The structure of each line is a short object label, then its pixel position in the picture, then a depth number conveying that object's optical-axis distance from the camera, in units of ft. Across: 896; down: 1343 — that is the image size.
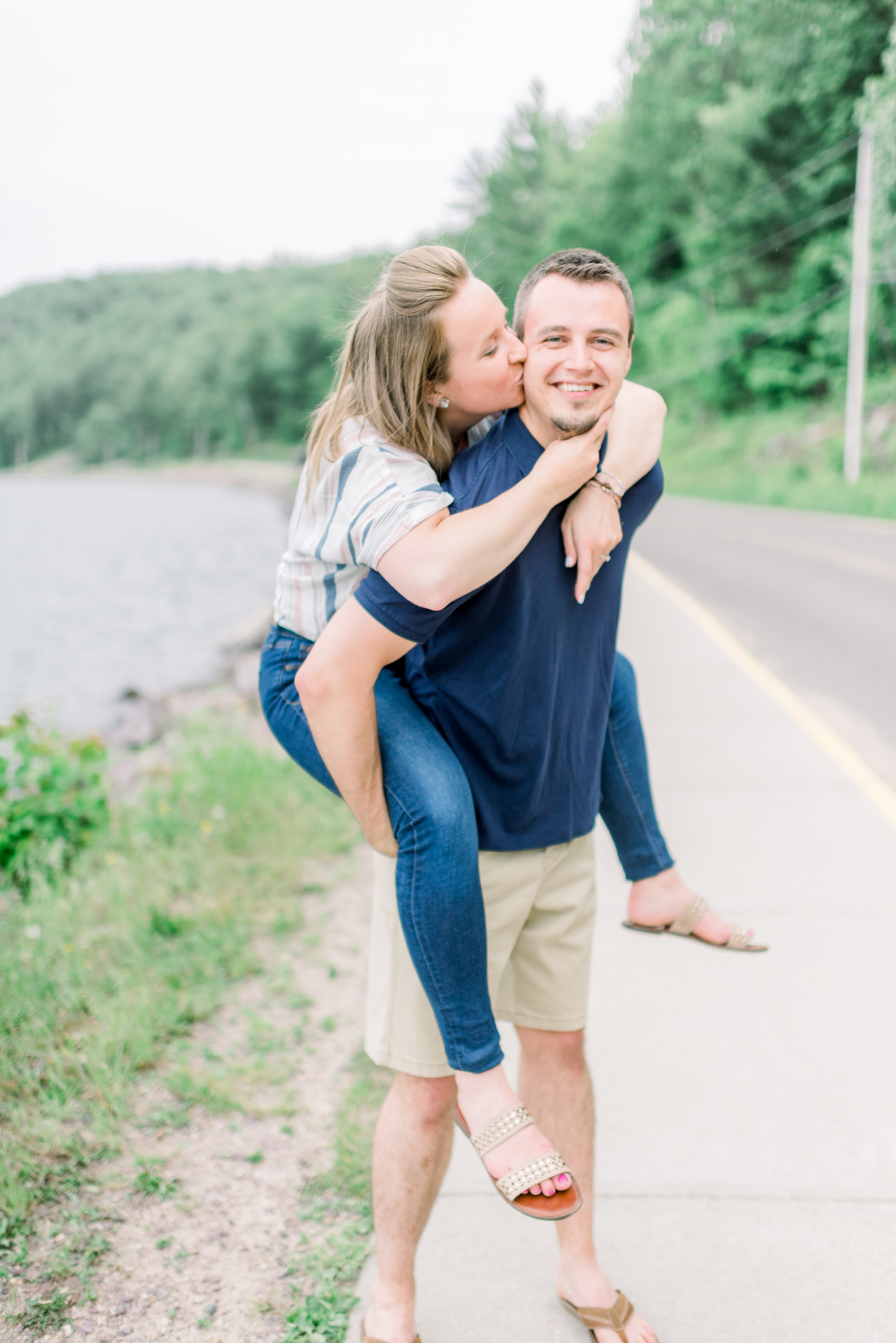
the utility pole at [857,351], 79.41
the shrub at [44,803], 16.44
